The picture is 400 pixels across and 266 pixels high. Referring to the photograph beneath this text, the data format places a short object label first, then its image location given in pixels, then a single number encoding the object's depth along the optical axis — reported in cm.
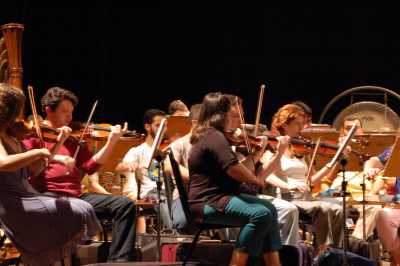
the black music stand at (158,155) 807
